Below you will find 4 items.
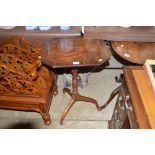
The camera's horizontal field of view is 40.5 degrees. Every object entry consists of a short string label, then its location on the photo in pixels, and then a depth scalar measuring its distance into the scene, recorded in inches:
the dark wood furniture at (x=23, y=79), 82.9
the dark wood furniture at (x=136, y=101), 50.8
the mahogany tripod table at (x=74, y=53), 79.0
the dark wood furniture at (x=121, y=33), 89.4
